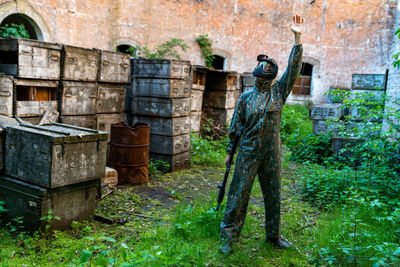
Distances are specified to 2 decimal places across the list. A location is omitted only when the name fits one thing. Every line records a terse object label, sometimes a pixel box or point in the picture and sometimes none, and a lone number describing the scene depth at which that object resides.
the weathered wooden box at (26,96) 4.90
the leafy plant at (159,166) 7.03
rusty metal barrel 6.12
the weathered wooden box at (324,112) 8.89
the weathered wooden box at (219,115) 10.09
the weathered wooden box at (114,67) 6.33
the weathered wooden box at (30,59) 4.97
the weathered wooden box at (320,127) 9.06
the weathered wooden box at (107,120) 6.49
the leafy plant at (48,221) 3.92
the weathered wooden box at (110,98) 6.46
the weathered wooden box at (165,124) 7.05
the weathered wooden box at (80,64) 5.60
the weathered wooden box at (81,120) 5.79
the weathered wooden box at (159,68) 6.95
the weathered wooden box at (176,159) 7.21
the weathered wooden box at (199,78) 8.47
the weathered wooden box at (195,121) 8.52
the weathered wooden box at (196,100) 8.31
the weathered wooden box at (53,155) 3.92
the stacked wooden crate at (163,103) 7.00
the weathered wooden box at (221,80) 9.93
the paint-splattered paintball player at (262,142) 3.64
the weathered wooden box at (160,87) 6.98
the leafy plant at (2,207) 4.09
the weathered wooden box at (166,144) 7.12
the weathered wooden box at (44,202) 3.94
